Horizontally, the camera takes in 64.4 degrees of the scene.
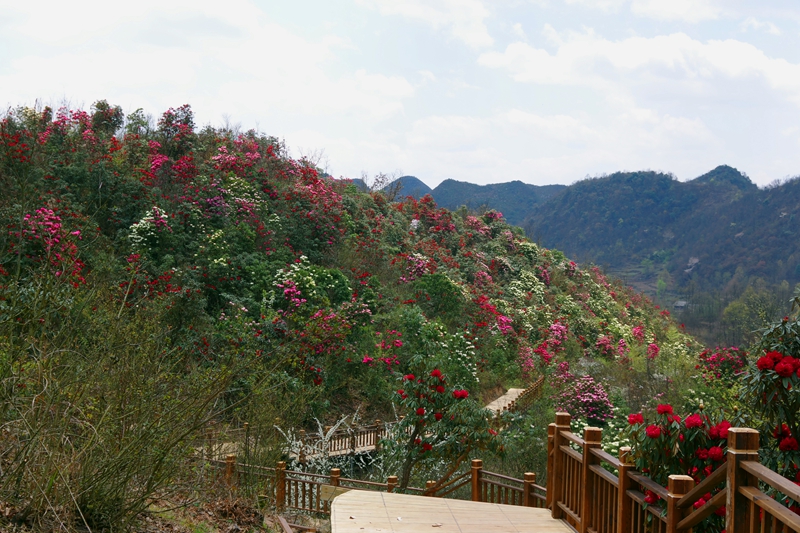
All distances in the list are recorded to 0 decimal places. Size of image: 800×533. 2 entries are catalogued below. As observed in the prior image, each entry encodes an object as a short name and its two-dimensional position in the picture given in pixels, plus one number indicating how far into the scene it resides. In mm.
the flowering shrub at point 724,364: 12766
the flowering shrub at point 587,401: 13727
